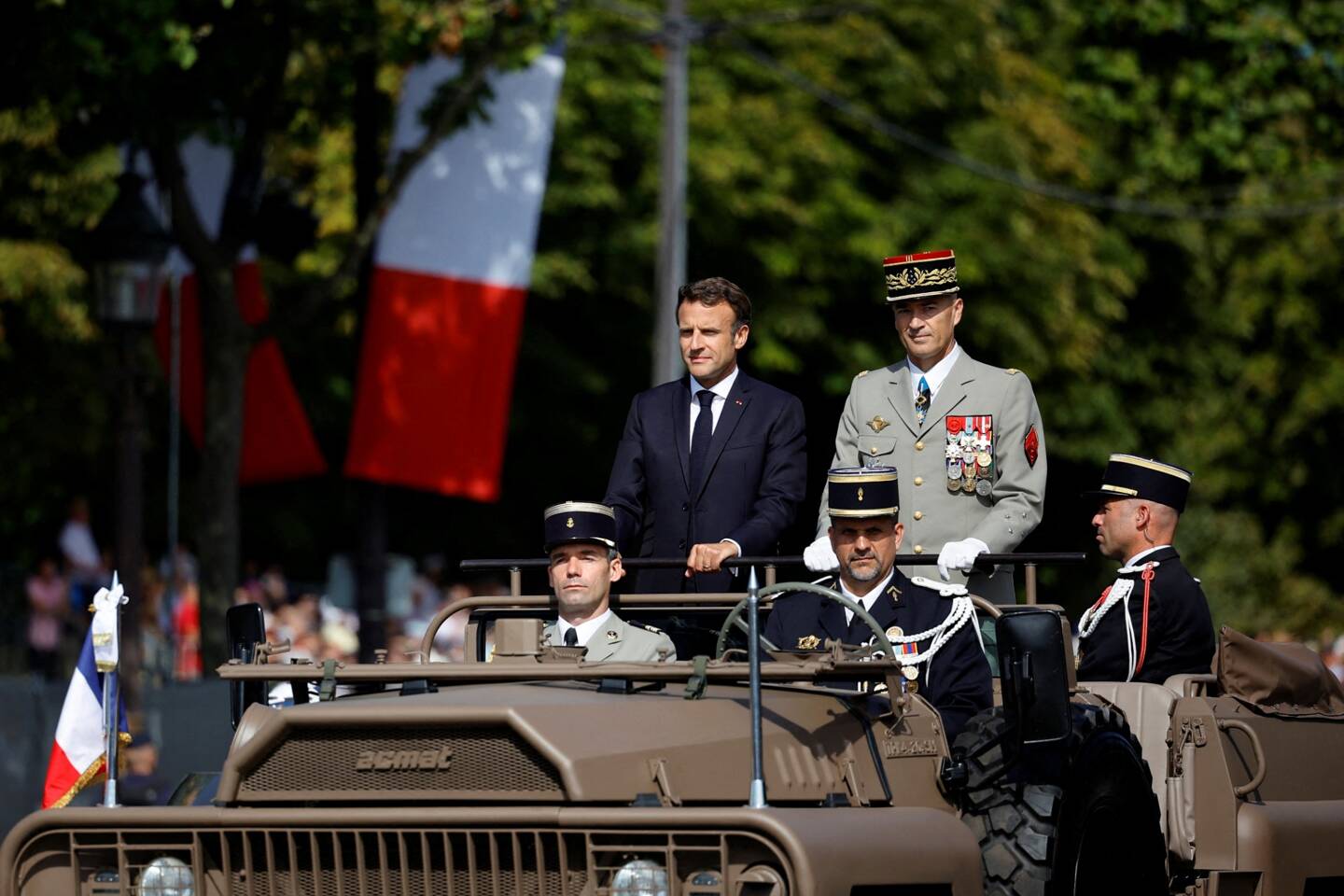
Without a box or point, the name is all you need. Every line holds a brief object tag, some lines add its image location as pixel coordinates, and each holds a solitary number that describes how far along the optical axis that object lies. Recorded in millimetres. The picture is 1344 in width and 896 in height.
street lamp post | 35937
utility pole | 46937
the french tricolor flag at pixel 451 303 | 39687
